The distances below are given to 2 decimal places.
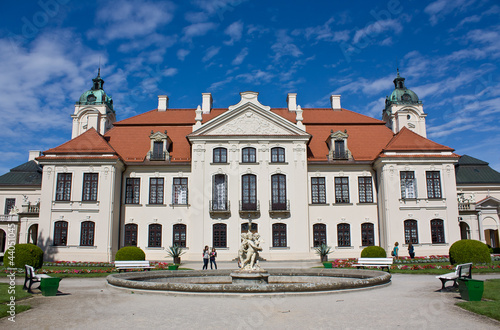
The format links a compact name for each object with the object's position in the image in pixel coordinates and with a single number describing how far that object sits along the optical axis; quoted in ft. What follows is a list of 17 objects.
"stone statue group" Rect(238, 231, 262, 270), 50.85
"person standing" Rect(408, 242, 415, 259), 91.86
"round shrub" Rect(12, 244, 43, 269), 68.28
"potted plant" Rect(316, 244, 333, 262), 95.86
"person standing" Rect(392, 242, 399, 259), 93.54
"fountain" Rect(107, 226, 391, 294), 40.97
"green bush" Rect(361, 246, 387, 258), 81.25
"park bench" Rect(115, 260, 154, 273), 66.44
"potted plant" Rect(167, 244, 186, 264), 95.98
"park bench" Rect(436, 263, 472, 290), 42.14
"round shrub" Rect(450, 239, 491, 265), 71.67
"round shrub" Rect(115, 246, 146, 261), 78.69
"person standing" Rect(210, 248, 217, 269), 78.98
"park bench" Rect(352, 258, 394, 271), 65.98
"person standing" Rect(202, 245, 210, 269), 77.61
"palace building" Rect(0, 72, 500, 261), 104.12
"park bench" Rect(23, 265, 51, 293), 43.01
